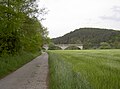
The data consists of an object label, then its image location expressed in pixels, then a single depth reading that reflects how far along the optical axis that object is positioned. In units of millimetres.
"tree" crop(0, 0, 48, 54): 7730
